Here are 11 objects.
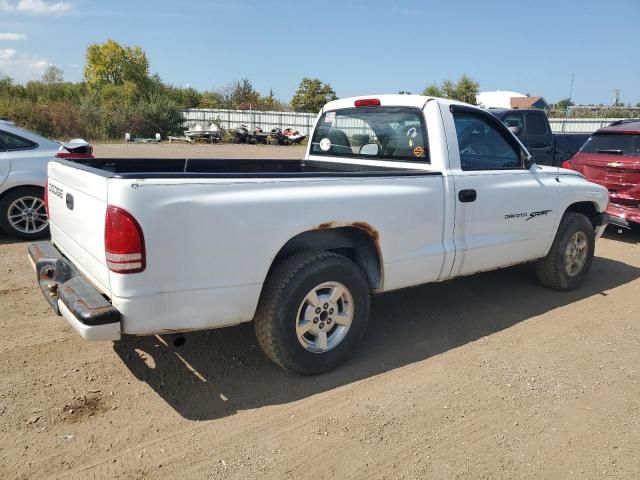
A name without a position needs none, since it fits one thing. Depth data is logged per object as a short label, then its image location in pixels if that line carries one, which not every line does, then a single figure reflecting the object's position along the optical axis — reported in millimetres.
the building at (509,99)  61369
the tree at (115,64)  52750
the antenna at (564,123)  27547
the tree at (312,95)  54219
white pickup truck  2709
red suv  7688
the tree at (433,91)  50562
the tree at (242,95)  54125
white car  6578
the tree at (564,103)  72788
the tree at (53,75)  55031
